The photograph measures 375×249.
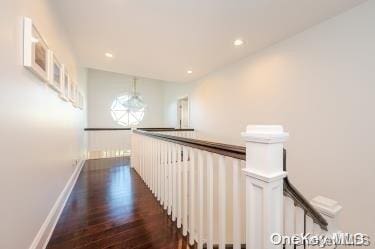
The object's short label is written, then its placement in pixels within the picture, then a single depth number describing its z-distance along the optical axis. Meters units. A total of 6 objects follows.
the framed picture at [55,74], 1.78
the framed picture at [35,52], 1.22
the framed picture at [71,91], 2.83
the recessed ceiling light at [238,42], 3.04
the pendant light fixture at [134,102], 7.07
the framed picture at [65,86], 2.26
